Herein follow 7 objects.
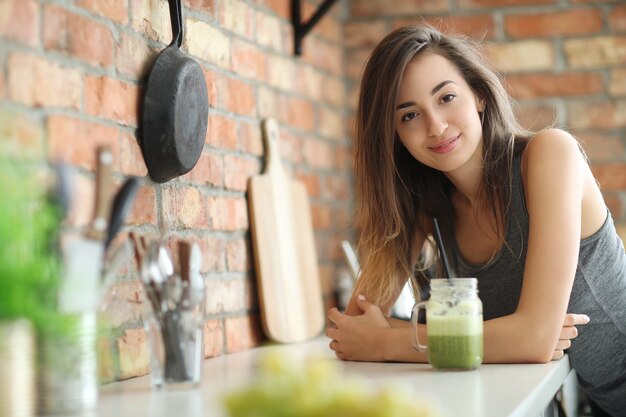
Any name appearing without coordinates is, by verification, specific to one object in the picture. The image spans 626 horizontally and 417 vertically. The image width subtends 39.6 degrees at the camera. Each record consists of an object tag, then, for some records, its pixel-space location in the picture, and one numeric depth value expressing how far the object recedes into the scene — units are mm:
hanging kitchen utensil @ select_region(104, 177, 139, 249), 1022
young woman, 1548
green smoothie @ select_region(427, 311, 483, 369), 1359
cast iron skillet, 1499
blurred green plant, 924
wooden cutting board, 1975
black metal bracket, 2332
